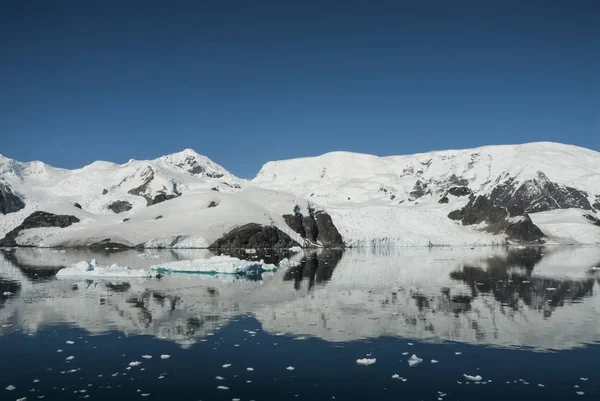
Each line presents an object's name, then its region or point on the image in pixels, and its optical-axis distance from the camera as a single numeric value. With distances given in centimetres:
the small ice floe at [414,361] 1611
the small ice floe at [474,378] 1468
